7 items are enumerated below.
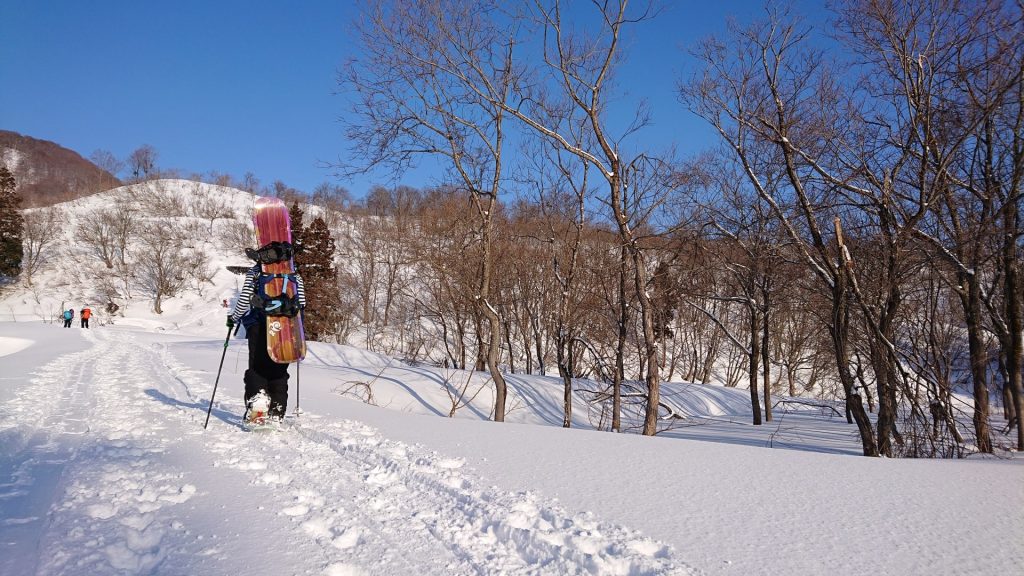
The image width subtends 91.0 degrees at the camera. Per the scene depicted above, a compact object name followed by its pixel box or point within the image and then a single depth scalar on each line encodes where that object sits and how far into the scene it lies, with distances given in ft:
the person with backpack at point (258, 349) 14.94
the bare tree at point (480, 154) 29.68
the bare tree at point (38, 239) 146.20
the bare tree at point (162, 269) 142.51
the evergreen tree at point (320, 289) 104.42
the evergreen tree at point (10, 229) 136.46
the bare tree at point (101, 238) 155.43
